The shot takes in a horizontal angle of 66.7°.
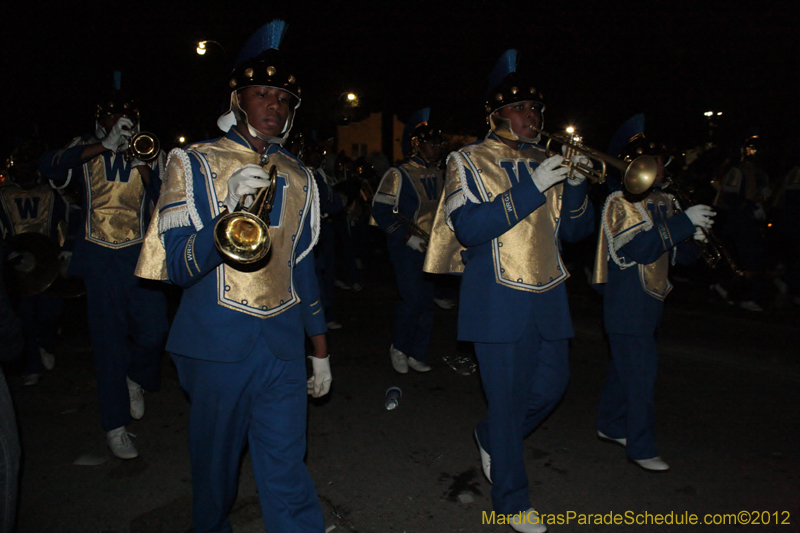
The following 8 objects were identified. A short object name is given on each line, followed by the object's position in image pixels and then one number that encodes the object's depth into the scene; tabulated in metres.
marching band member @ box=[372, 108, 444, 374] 5.94
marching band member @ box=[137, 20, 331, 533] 2.46
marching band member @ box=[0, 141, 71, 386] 6.20
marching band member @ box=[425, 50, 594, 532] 3.15
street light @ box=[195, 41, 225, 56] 17.70
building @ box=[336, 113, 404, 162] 41.56
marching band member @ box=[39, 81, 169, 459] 4.02
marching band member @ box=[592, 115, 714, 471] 3.83
